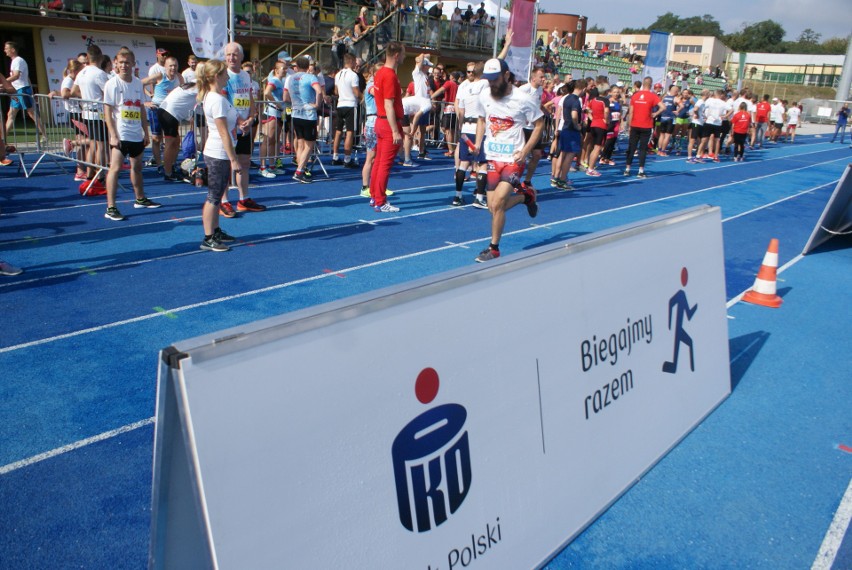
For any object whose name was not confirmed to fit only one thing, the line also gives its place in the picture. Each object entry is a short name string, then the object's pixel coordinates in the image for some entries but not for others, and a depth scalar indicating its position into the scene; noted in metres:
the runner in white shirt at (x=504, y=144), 6.98
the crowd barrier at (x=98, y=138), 9.69
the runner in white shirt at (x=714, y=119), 19.62
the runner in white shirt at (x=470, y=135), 10.14
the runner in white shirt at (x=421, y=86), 13.84
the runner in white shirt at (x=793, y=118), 33.09
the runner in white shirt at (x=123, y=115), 7.56
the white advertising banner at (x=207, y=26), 9.98
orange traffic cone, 6.63
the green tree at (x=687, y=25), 139.25
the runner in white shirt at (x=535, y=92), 7.73
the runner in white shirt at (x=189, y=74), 10.04
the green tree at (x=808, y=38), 132.62
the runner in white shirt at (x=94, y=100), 9.23
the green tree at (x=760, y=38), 124.56
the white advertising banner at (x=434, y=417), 1.71
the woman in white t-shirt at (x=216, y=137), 6.45
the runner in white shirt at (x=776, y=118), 31.08
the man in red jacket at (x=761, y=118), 26.23
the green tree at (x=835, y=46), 113.69
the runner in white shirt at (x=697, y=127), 19.98
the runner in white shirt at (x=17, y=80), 11.66
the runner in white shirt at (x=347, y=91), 12.52
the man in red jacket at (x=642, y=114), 14.16
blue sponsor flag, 22.92
